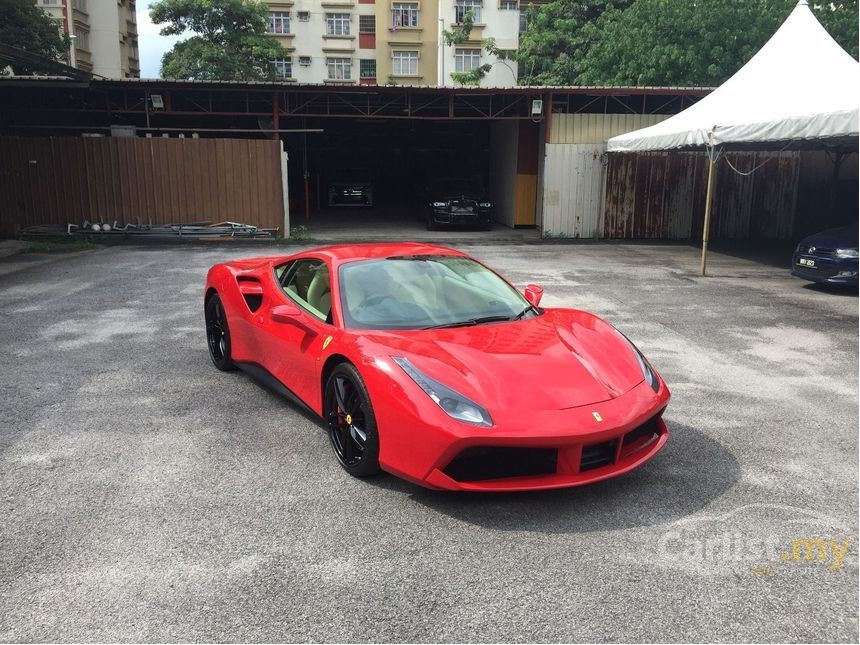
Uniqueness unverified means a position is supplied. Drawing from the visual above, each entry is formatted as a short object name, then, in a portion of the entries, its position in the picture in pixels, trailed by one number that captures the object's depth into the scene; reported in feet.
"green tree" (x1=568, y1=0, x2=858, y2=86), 88.12
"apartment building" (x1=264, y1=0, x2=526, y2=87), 158.92
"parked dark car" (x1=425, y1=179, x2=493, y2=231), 69.92
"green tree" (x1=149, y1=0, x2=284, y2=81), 126.11
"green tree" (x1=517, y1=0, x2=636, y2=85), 122.93
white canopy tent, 35.24
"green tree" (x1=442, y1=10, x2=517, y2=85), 139.44
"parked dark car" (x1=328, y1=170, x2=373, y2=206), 90.48
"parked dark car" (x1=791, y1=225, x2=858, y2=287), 35.12
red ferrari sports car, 11.77
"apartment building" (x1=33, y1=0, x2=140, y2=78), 146.51
